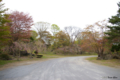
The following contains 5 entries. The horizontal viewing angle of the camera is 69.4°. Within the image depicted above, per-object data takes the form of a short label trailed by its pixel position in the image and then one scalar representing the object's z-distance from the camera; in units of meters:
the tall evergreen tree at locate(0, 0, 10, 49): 8.59
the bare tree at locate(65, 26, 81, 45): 46.47
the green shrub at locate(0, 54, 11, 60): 14.59
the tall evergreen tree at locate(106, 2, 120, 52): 11.70
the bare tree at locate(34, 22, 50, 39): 40.72
